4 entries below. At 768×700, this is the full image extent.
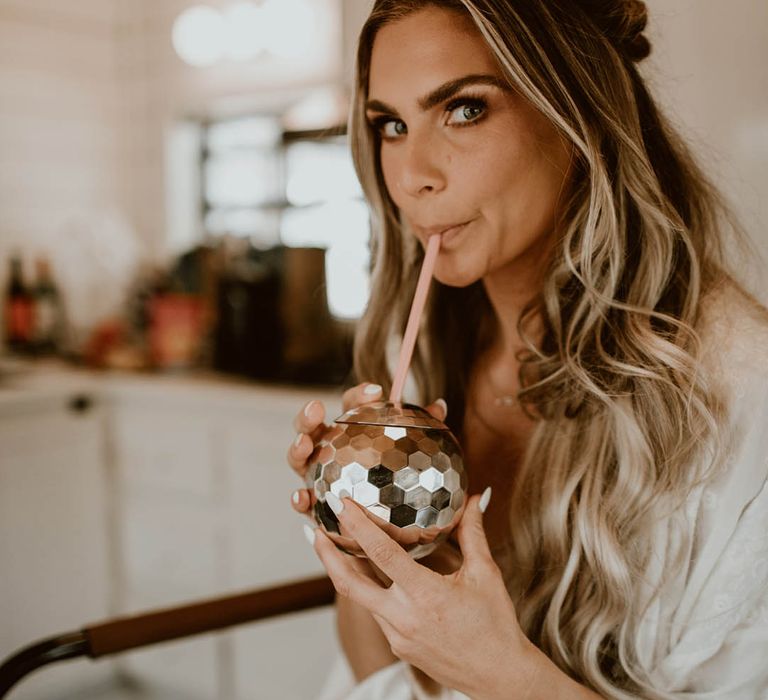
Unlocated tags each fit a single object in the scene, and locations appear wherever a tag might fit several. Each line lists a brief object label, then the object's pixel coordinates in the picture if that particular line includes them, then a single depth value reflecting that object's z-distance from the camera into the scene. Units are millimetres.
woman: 917
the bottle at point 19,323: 2758
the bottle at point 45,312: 2752
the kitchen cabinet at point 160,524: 2066
